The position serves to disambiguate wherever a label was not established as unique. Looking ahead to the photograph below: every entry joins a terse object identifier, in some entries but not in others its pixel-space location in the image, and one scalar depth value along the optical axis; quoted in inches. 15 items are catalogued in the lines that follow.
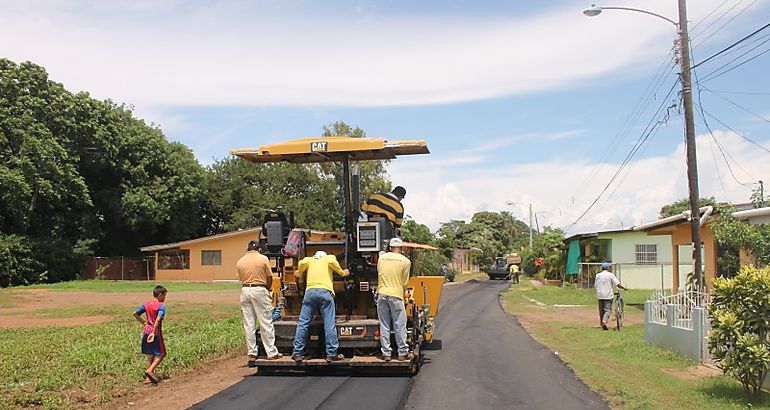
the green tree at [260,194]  2262.6
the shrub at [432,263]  1508.1
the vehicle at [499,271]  2329.0
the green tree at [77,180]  1621.6
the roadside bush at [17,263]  1621.6
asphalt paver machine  420.5
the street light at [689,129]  691.4
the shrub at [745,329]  329.7
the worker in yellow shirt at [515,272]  1947.6
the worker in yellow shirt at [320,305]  411.2
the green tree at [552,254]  1785.2
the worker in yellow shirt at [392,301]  413.1
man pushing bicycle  692.1
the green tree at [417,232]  1713.6
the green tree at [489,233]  3379.2
